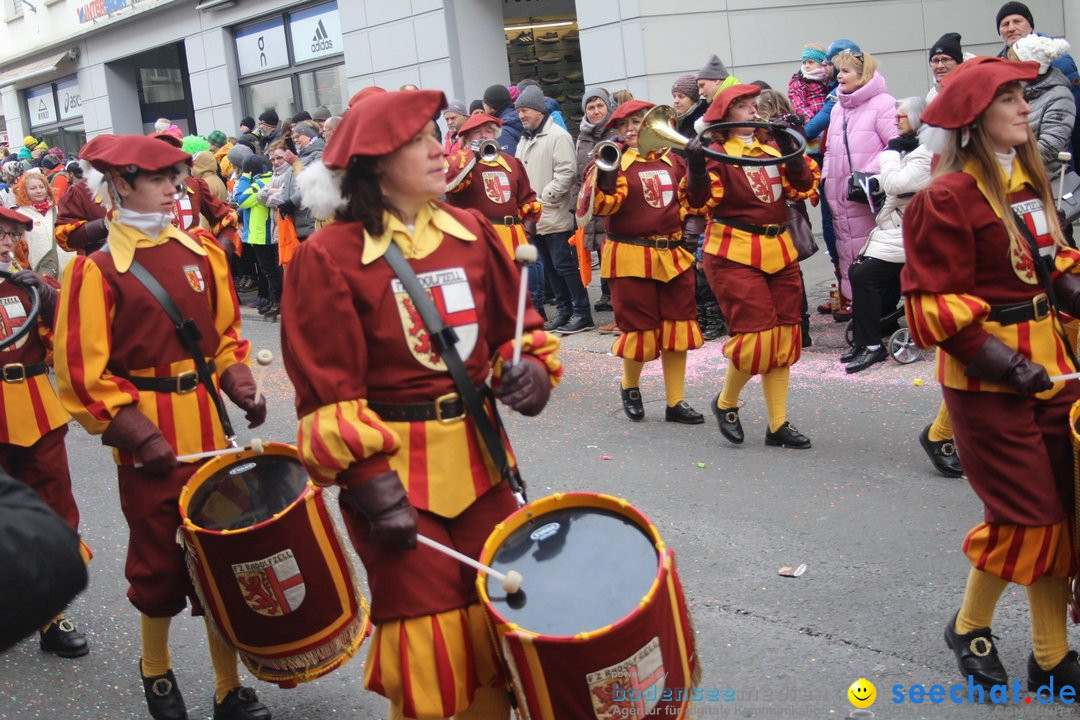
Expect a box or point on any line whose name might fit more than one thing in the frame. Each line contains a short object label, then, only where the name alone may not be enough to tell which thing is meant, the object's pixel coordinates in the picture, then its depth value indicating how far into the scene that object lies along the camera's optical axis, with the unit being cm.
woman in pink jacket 934
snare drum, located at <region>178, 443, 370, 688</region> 386
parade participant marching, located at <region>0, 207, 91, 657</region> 529
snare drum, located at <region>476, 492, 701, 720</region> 285
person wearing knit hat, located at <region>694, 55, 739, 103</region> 997
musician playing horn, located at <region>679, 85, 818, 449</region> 702
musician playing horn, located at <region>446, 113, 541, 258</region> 991
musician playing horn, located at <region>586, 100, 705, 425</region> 780
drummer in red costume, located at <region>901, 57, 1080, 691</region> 380
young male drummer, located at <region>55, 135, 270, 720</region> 418
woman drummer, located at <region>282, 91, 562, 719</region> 321
